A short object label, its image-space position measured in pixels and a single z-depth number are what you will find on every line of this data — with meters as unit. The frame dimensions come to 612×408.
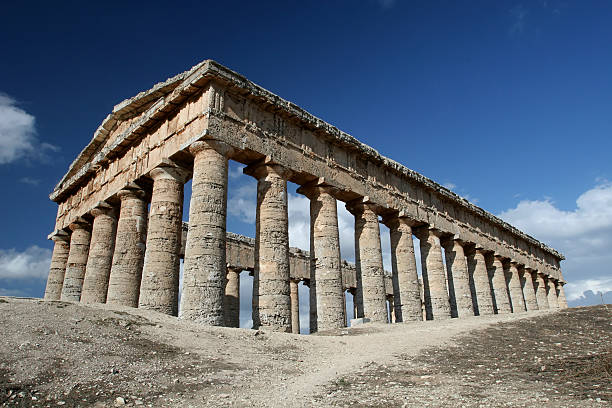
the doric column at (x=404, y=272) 20.78
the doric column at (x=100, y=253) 19.06
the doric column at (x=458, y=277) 24.77
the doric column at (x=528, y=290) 32.78
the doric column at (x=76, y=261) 20.91
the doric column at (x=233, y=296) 25.97
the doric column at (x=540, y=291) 36.39
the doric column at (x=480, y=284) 26.94
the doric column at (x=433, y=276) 22.59
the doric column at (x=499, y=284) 29.09
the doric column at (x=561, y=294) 39.44
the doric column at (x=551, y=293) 37.72
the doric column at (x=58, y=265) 22.28
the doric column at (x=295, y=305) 28.86
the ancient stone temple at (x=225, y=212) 14.93
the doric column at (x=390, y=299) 36.63
